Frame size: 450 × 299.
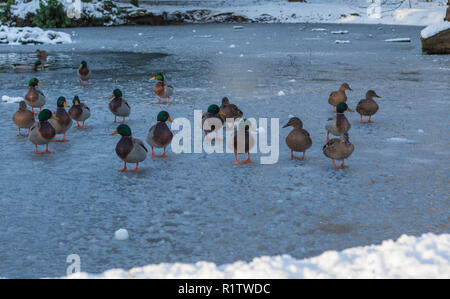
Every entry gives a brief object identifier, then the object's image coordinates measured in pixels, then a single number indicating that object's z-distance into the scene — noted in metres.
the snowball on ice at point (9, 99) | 10.19
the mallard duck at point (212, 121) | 7.21
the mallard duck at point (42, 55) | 18.23
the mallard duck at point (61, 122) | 7.25
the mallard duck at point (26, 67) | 15.02
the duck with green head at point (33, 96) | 9.01
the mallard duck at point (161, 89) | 9.82
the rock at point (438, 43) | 18.47
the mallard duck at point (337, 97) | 8.95
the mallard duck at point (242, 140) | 6.25
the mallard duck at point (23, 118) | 7.52
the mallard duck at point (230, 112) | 7.96
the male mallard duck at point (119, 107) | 8.22
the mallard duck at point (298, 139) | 6.27
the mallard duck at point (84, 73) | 12.11
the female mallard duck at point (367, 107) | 8.18
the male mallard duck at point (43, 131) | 6.63
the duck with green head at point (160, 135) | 6.53
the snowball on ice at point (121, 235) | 4.18
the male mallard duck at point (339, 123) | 6.85
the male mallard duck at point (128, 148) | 5.93
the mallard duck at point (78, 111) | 7.89
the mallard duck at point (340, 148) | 5.94
